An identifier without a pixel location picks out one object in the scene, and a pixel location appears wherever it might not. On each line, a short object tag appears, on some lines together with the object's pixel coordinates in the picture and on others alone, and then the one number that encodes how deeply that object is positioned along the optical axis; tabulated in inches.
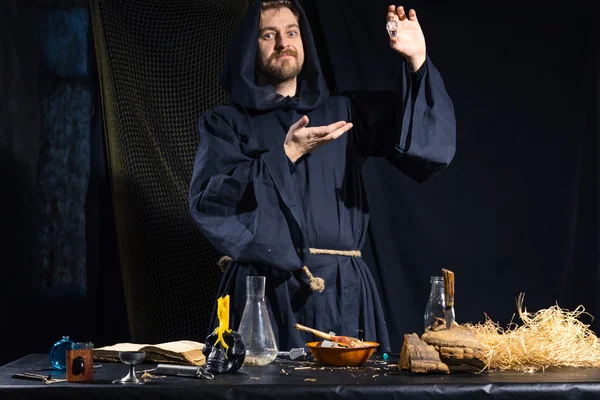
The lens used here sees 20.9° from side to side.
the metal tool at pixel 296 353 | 119.3
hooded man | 134.7
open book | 114.0
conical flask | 116.8
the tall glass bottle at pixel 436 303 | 122.5
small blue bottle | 114.4
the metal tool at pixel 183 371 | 108.8
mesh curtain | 167.1
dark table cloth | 104.6
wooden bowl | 113.8
